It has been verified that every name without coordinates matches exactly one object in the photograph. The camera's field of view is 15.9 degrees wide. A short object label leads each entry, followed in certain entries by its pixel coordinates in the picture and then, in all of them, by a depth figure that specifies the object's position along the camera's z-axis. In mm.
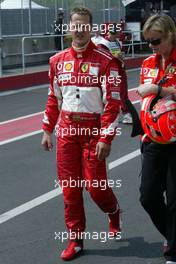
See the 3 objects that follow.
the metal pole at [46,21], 24766
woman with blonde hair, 4336
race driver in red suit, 4719
